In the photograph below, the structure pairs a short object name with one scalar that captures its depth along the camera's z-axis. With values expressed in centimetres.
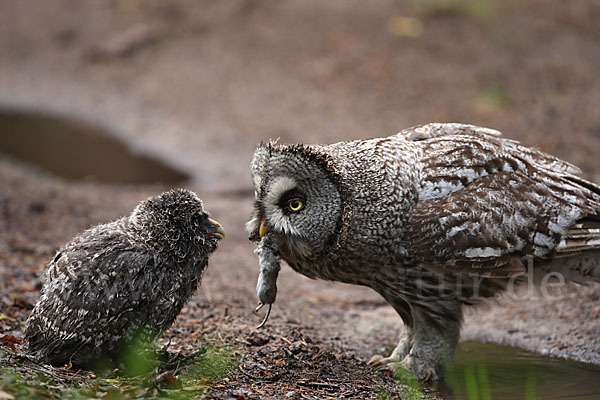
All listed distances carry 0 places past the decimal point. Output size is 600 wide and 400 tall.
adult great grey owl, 1161
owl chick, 1073
